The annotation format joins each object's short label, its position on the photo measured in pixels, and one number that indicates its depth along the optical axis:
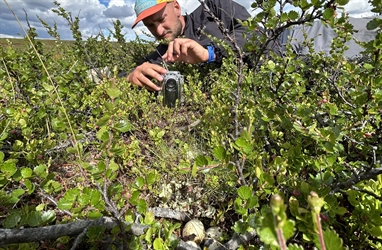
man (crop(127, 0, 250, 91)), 0.65
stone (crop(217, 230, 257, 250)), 0.24
